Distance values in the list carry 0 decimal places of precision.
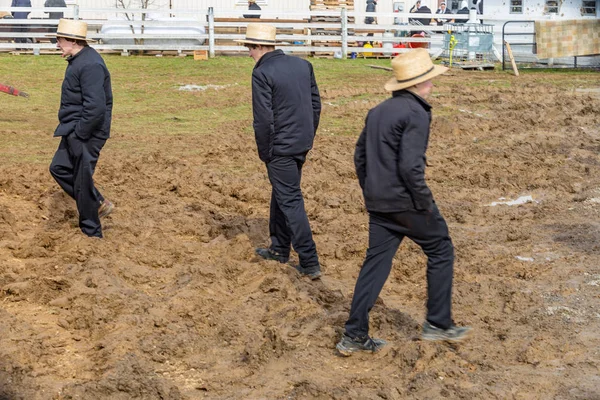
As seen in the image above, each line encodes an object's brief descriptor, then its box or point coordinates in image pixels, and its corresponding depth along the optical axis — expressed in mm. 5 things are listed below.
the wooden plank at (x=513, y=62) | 24728
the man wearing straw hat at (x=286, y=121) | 8188
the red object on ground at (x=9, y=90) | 14766
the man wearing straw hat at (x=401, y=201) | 6355
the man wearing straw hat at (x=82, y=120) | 8820
